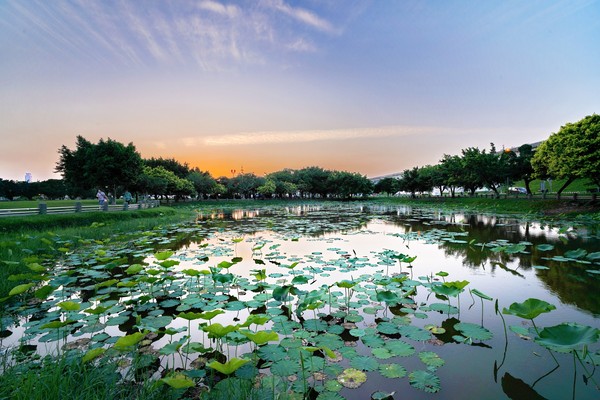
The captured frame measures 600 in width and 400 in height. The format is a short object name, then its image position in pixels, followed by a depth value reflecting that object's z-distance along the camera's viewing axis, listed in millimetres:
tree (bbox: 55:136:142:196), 27516
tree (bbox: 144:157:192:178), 58344
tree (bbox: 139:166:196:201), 41594
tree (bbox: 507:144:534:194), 32688
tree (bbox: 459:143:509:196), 33062
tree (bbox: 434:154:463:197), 40312
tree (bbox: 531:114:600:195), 18469
